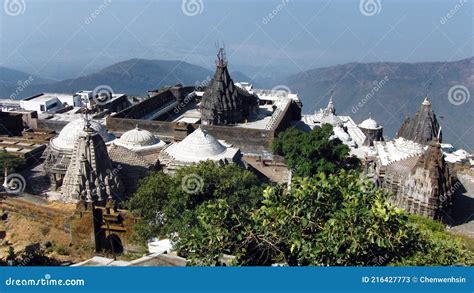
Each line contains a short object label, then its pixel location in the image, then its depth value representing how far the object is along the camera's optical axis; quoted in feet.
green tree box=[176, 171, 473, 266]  43.73
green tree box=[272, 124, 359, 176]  107.34
